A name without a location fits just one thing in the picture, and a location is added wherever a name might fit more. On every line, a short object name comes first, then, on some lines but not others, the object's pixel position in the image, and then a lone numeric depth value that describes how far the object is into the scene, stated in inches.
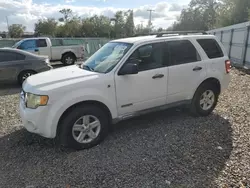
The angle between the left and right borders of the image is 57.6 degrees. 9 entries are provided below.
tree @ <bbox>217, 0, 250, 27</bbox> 1079.0
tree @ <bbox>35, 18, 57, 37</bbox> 2487.7
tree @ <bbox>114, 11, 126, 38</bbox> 2373.3
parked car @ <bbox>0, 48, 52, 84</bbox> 334.3
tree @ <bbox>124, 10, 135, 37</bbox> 2364.7
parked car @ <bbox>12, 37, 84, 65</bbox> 549.0
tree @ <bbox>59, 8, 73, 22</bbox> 2773.1
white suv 140.5
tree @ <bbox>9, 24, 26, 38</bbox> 2812.0
